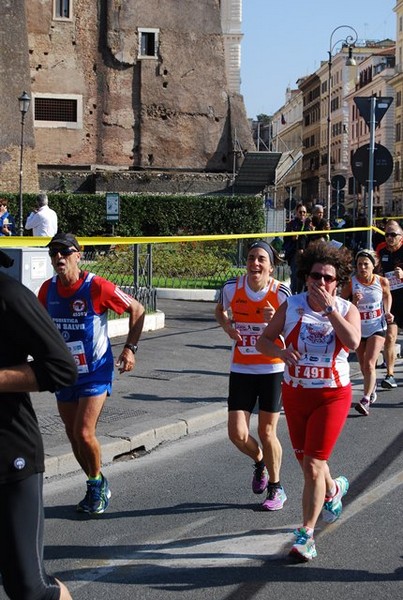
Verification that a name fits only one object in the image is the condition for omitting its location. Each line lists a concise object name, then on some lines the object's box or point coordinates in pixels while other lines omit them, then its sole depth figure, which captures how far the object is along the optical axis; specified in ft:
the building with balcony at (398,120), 336.49
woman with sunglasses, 19.76
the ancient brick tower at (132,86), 159.94
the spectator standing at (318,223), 65.57
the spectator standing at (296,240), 64.54
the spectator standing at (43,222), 66.54
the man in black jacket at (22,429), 12.50
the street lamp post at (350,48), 148.66
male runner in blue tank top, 22.97
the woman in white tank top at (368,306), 37.76
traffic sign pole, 56.70
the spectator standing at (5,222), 66.05
